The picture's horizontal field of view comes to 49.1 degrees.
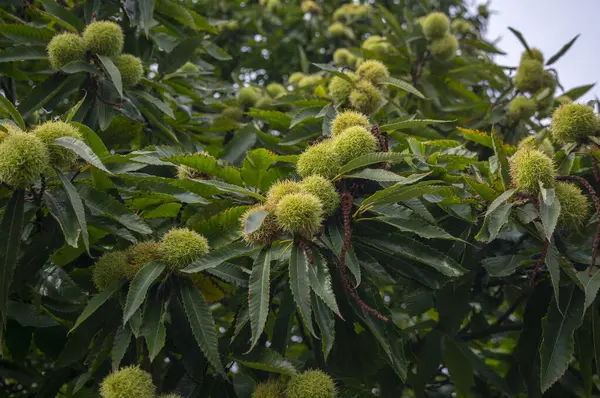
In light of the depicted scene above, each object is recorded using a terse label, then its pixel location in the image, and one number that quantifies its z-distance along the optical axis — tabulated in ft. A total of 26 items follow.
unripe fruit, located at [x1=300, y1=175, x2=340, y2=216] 5.84
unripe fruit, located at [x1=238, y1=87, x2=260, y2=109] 11.57
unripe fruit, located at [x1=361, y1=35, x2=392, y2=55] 11.53
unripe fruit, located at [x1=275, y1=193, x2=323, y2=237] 5.49
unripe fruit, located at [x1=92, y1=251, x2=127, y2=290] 6.16
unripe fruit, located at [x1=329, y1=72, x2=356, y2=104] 8.60
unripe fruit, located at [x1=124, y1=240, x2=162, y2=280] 6.10
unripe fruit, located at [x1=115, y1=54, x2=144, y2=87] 8.25
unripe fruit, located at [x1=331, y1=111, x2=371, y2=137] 6.81
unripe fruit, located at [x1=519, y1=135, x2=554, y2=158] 7.35
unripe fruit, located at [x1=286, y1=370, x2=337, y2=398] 5.49
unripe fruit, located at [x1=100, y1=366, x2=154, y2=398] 5.38
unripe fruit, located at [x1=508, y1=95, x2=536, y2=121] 10.15
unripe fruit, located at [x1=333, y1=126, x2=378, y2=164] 6.20
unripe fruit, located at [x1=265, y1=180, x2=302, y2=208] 5.81
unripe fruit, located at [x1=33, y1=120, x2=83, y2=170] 5.82
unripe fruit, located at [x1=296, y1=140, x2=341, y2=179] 6.09
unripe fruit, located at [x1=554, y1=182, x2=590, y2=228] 6.45
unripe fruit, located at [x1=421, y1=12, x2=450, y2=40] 10.90
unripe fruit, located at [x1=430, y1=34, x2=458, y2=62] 10.94
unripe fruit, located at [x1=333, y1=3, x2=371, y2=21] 16.02
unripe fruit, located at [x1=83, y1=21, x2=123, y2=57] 7.82
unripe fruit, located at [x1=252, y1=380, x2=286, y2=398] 5.63
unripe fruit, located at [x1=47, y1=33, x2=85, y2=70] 7.80
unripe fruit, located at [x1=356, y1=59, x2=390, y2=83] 8.48
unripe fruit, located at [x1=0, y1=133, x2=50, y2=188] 5.49
